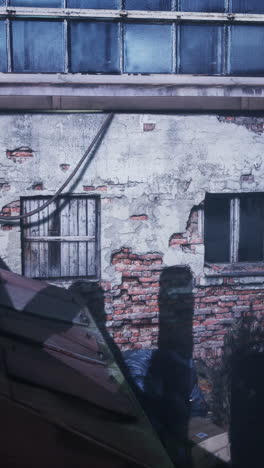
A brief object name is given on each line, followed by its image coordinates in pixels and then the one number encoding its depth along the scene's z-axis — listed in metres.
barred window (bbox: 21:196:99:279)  5.32
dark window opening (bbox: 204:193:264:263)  5.69
